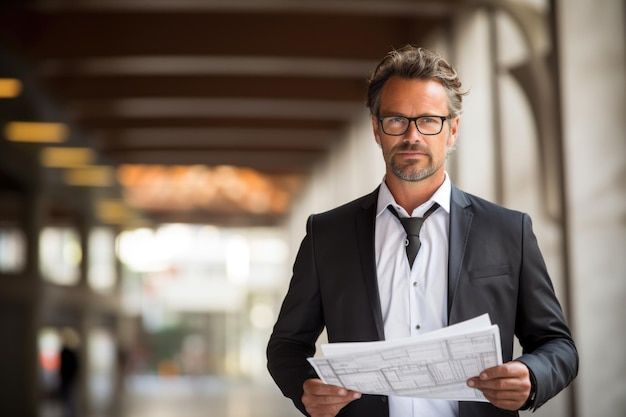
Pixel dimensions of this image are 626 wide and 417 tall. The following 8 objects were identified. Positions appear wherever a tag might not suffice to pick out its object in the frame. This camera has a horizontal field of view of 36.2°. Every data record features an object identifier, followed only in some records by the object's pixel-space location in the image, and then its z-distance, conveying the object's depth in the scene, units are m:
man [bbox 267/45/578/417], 2.42
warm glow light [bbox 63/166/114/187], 20.59
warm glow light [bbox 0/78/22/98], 13.82
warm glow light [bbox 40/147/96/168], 18.06
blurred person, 18.02
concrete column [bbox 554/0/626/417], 6.82
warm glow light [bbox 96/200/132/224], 24.42
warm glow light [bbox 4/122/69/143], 15.30
